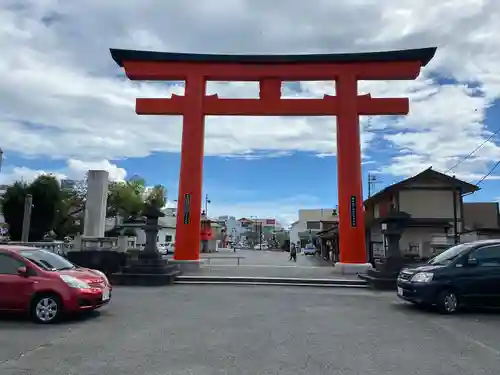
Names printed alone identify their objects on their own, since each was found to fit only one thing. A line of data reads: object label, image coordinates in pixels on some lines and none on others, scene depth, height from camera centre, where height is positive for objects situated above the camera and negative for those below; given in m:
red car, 8.48 -0.70
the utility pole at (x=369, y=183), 46.97 +7.71
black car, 10.21 -0.50
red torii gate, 19.95 +7.01
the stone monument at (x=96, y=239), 17.42 +0.57
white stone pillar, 20.78 +2.27
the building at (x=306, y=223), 85.88 +6.75
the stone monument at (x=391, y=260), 15.45 -0.04
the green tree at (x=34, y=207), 27.50 +2.74
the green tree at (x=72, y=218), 37.01 +3.38
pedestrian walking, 38.75 +0.21
